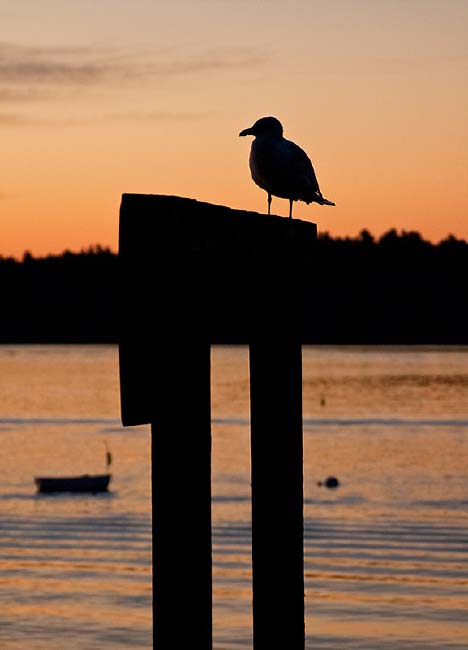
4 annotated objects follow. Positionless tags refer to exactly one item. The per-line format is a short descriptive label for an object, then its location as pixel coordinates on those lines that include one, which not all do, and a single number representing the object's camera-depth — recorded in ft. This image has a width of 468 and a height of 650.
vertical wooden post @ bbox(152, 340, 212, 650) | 35.47
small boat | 478.59
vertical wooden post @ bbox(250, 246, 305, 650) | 44.78
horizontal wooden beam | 34.14
